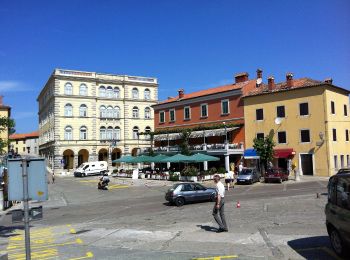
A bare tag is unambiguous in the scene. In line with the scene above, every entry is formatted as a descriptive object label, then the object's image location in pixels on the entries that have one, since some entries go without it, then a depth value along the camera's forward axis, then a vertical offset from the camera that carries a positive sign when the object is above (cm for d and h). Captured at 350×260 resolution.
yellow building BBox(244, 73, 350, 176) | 4072 +333
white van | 5953 -157
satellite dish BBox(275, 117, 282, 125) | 4416 +371
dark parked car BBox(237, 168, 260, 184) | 3634 -211
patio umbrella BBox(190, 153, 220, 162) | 4009 -29
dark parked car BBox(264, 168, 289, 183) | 3678 -212
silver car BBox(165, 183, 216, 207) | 2264 -227
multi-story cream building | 7256 +861
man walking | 1265 -161
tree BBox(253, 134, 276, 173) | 4012 +61
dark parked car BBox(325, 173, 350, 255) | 864 -145
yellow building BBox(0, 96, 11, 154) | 6988 +952
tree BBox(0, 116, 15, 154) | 1838 +180
